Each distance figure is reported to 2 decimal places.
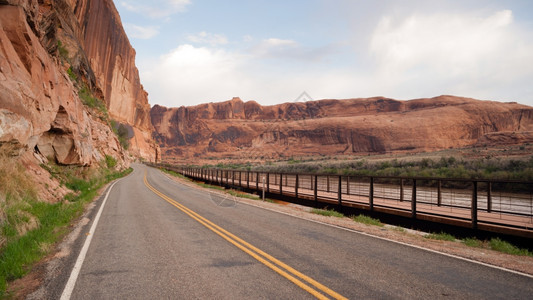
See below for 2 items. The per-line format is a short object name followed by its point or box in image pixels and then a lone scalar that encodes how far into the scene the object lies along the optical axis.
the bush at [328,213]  12.52
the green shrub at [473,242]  7.63
